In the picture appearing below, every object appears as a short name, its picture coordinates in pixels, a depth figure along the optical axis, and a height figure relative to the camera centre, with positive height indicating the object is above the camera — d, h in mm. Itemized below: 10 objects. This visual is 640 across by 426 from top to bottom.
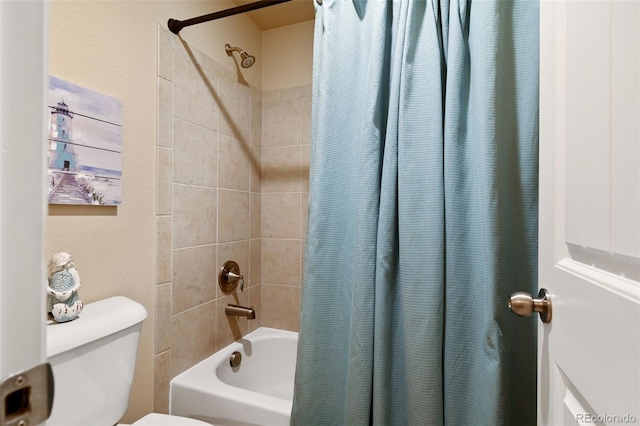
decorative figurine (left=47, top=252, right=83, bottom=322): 823 -203
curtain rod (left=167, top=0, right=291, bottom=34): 1257 +772
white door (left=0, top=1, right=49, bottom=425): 251 +3
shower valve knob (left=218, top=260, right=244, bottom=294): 1629 -330
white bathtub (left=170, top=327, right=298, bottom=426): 1202 -750
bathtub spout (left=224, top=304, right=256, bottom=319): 1640 -500
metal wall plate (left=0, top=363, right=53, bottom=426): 254 -154
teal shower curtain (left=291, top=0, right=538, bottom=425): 880 -56
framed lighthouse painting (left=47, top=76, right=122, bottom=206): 899 +196
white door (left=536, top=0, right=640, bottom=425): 347 +8
